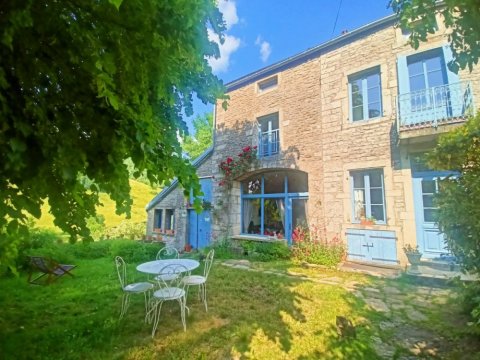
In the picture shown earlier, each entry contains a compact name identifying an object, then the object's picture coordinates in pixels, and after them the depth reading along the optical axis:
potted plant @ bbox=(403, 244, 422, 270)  6.13
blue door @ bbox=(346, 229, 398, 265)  6.73
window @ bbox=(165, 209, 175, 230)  12.88
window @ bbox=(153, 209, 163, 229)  13.39
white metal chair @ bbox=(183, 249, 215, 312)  4.30
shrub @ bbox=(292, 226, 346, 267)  7.31
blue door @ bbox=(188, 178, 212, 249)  11.13
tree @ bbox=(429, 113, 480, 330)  3.08
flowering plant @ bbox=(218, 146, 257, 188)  9.93
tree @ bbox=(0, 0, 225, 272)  1.46
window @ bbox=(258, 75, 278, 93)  10.00
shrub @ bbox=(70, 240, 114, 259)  10.00
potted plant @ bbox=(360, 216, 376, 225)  7.08
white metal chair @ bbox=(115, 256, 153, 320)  4.08
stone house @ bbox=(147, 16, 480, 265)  6.53
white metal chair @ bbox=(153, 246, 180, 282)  3.86
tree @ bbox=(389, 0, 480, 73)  1.78
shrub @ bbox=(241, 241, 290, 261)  8.20
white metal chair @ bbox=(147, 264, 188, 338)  3.66
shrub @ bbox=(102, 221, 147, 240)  14.56
